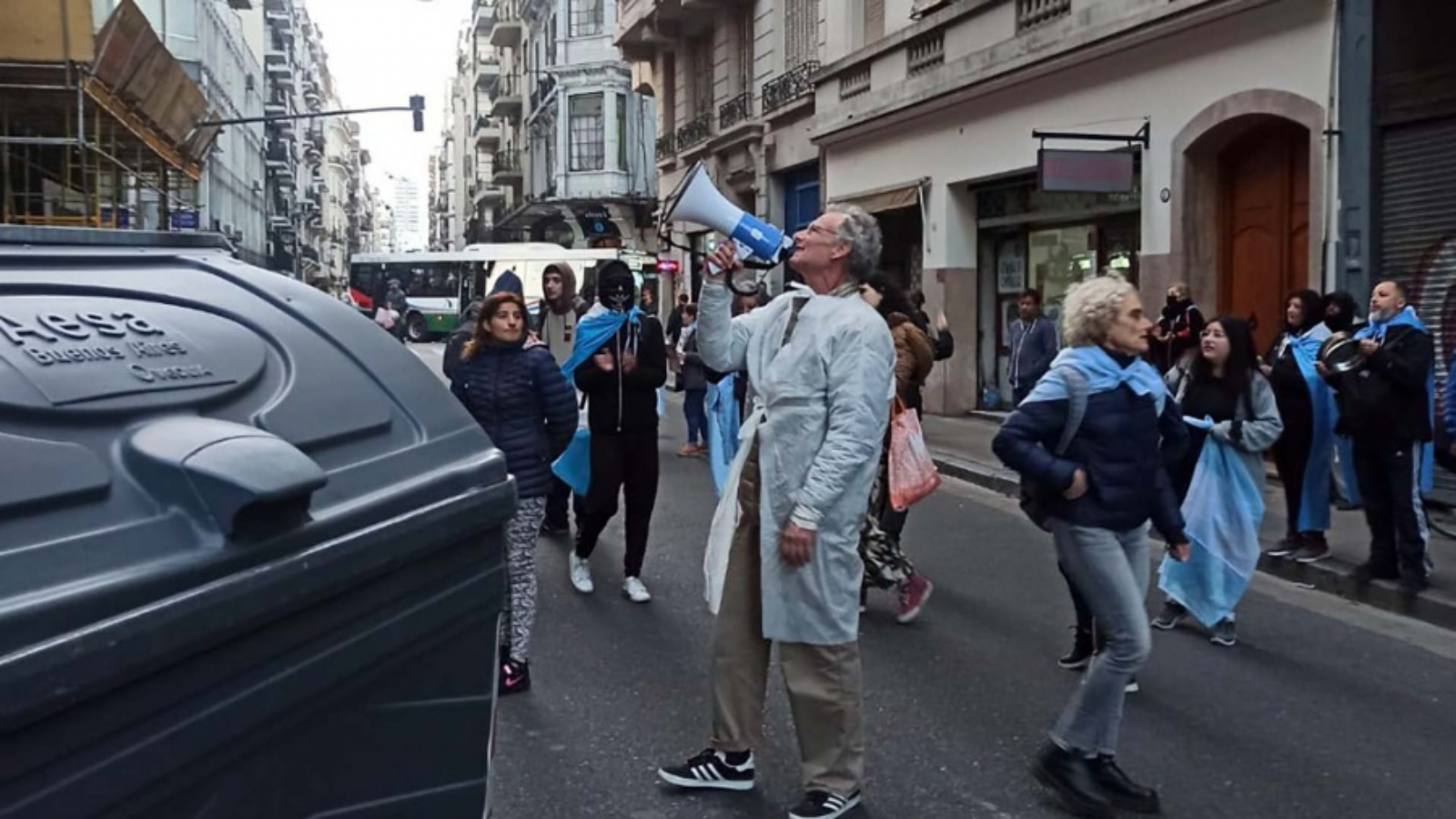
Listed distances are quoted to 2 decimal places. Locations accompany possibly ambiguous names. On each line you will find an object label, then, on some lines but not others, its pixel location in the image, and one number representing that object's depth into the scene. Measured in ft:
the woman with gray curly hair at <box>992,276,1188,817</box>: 15.05
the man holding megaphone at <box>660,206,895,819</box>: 14.08
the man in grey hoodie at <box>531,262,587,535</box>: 26.55
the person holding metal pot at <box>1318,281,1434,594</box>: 25.11
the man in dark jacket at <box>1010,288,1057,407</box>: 43.55
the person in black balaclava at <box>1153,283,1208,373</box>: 39.09
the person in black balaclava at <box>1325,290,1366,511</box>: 27.89
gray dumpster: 5.22
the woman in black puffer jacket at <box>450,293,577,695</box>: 19.74
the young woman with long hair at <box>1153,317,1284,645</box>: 22.00
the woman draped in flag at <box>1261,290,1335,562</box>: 28.09
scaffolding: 53.62
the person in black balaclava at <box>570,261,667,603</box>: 24.30
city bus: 146.41
